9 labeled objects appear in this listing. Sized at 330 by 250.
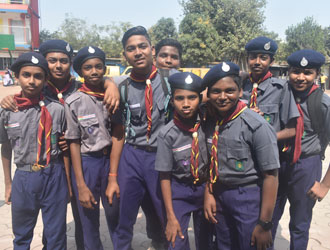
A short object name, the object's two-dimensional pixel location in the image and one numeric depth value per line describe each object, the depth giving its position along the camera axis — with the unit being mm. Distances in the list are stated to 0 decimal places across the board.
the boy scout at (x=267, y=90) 2309
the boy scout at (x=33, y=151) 2197
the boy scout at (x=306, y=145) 2264
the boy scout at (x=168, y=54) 3381
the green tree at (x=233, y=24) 20984
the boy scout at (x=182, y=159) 2113
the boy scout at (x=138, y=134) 2420
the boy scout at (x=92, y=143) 2309
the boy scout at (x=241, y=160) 1898
